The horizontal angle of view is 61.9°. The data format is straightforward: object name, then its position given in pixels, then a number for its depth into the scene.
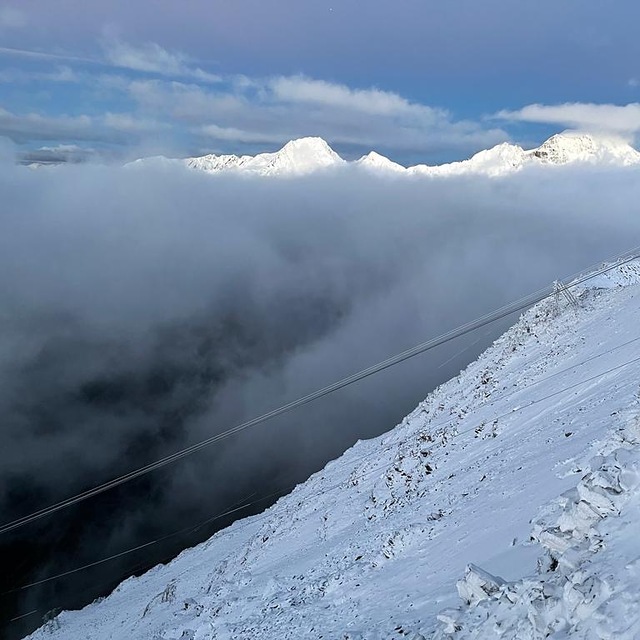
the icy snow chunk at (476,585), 11.73
